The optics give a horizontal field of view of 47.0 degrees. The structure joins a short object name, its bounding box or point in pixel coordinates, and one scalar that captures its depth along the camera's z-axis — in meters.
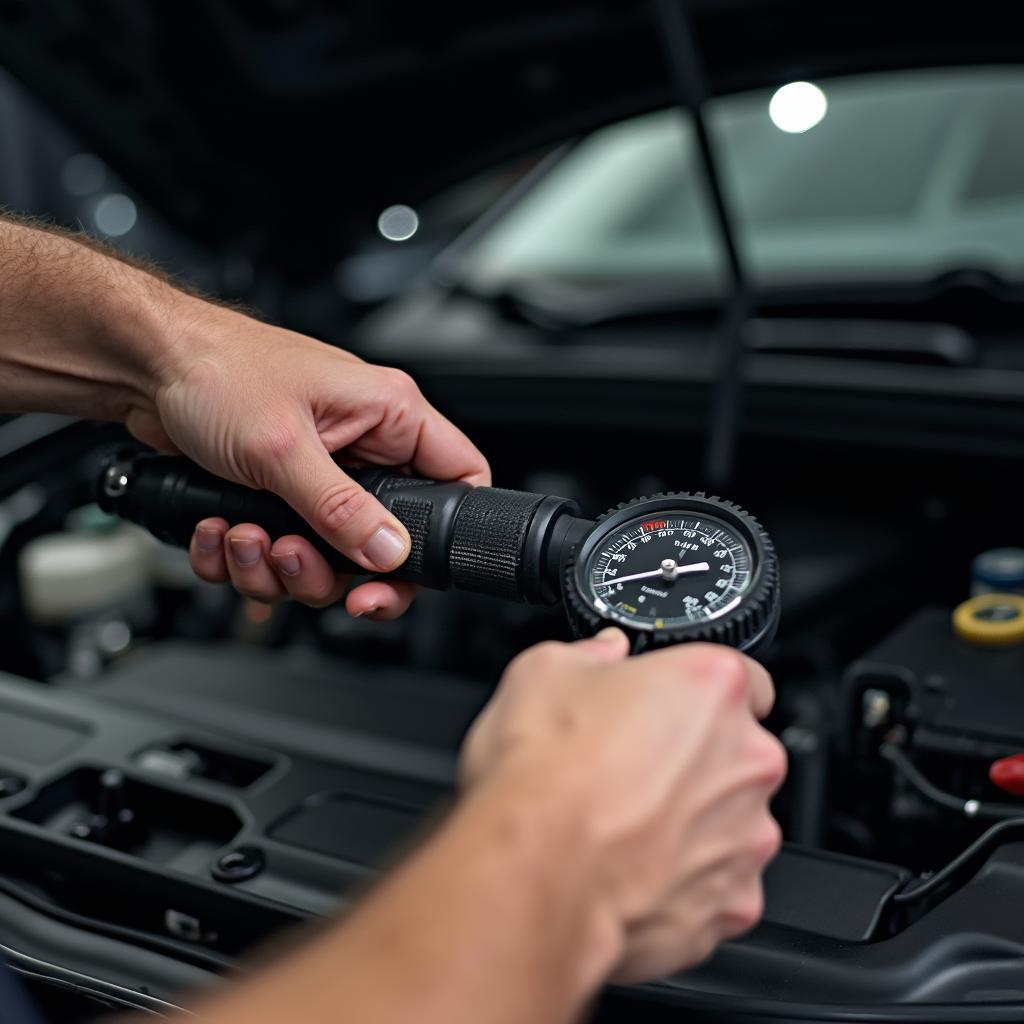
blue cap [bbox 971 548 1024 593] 1.10
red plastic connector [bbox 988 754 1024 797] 0.88
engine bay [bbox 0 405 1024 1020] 0.81
